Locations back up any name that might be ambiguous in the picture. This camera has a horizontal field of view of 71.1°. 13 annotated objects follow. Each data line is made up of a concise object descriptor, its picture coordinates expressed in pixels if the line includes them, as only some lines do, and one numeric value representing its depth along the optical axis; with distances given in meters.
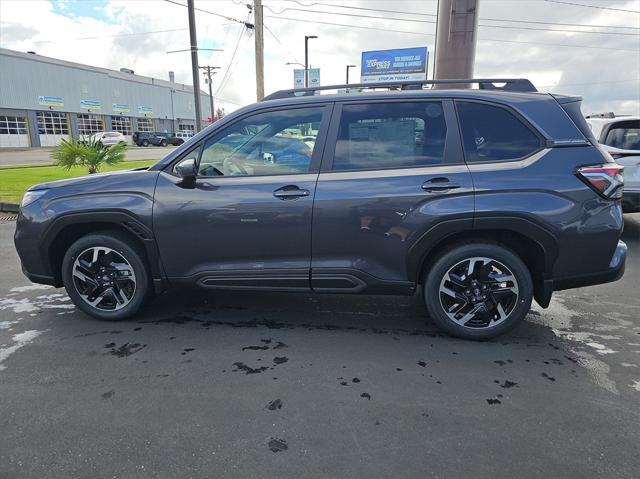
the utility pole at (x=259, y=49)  16.49
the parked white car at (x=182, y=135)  54.59
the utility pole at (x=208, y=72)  53.34
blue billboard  24.36
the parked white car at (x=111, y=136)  40.52
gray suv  3.23
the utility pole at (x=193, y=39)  12.55
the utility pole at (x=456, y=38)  8.41
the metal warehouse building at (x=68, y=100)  44.22
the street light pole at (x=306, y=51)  31.77
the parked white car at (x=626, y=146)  6.81
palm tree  10.22
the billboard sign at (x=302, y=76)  31.45
